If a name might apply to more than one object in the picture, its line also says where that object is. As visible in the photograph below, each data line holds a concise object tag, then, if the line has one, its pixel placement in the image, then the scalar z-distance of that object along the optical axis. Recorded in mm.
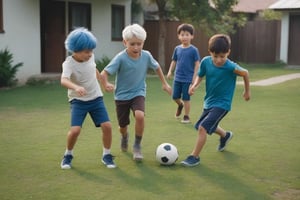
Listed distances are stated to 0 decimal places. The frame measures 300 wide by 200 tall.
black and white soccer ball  9154
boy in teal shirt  9353
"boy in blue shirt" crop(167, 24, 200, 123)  14335
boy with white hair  9486
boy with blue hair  8715
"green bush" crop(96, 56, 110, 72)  30131
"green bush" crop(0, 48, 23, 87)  23714
